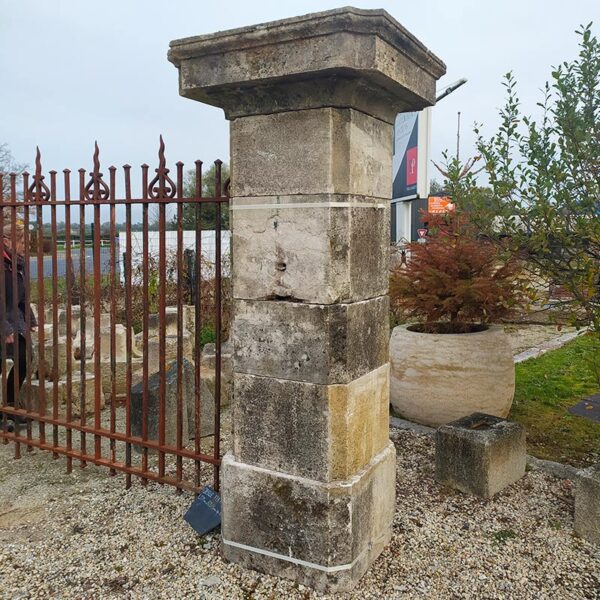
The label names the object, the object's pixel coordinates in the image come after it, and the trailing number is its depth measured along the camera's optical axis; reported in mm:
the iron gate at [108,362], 3107
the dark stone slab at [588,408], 3102
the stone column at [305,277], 2344
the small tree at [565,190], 3271
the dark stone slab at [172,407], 4184
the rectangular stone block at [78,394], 4926
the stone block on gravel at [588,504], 2859
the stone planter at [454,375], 4457
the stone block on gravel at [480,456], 3363
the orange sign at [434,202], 18703
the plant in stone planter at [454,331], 4465
